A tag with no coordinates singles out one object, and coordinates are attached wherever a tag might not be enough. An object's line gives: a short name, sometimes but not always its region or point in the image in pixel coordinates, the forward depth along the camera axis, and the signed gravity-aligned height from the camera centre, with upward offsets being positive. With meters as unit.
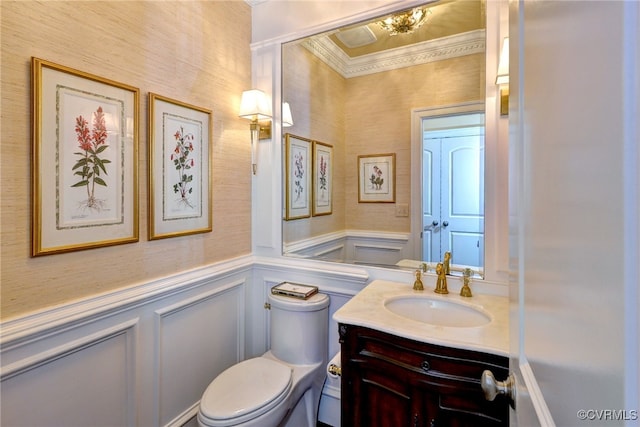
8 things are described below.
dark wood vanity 0.98 -0.62
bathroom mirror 1.41 +0.42
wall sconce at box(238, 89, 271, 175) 1.75 +0.58
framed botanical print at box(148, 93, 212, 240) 1.38 +0.21
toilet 1.20 -0.78
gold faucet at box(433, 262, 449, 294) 1.38 -0.33
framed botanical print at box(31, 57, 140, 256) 1.01 +0.19
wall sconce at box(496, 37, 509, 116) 1.19 +0.55
